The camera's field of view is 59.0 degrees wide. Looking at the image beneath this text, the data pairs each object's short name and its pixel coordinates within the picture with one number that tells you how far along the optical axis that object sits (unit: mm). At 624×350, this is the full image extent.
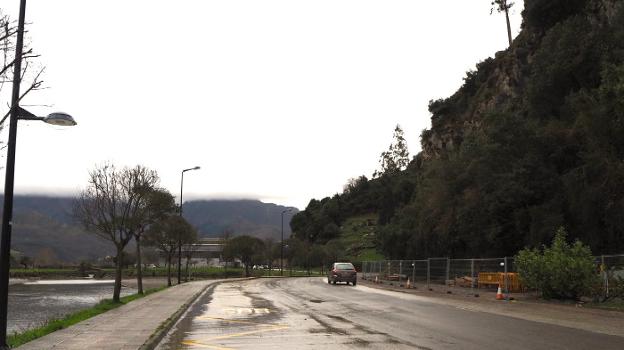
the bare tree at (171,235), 46188
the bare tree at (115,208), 28125
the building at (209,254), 152500
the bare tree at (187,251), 58281
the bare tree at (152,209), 30109
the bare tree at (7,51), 10021
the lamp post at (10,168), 10492
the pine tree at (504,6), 72938
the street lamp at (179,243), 47762
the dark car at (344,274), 43862
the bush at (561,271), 21984
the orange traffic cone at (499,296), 26141
